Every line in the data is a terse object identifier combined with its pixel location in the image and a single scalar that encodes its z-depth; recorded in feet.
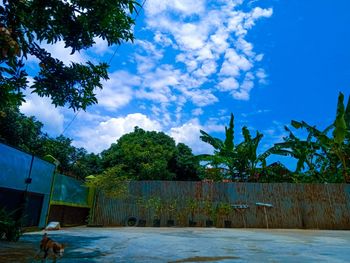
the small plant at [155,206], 48.34
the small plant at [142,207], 48.17
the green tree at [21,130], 50.21
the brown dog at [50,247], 15.15
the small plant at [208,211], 47.75
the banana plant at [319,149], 49.52
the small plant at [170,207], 48.39
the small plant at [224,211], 47.88
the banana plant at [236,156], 53.31
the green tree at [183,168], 75.82
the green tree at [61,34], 12.22
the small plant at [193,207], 48.24
